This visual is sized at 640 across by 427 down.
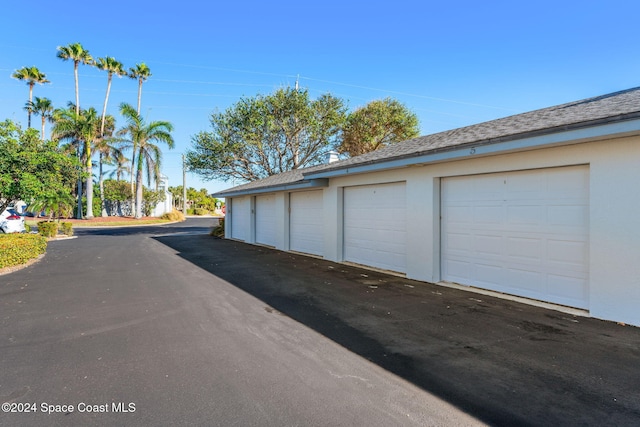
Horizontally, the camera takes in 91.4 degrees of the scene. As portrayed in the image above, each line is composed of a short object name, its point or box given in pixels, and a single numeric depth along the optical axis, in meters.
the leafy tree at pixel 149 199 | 39.25
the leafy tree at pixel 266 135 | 21.19
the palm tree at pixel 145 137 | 27.78
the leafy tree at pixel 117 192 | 36.69
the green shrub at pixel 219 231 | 19.84
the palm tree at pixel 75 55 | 28.91
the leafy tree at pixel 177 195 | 59.69
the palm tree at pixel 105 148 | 31.43
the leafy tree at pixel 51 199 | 9.61
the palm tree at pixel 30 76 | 33.22
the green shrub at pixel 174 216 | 36.99
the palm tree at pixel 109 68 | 31.42
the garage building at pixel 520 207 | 4.50
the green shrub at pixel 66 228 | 18.61
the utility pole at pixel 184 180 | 43.04
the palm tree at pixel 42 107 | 34.81
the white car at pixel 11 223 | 15.47
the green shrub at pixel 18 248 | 8.50
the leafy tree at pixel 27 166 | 8.77
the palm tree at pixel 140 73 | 33.97
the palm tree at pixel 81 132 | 26.94
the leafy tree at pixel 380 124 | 23.95
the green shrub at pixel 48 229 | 16.97
